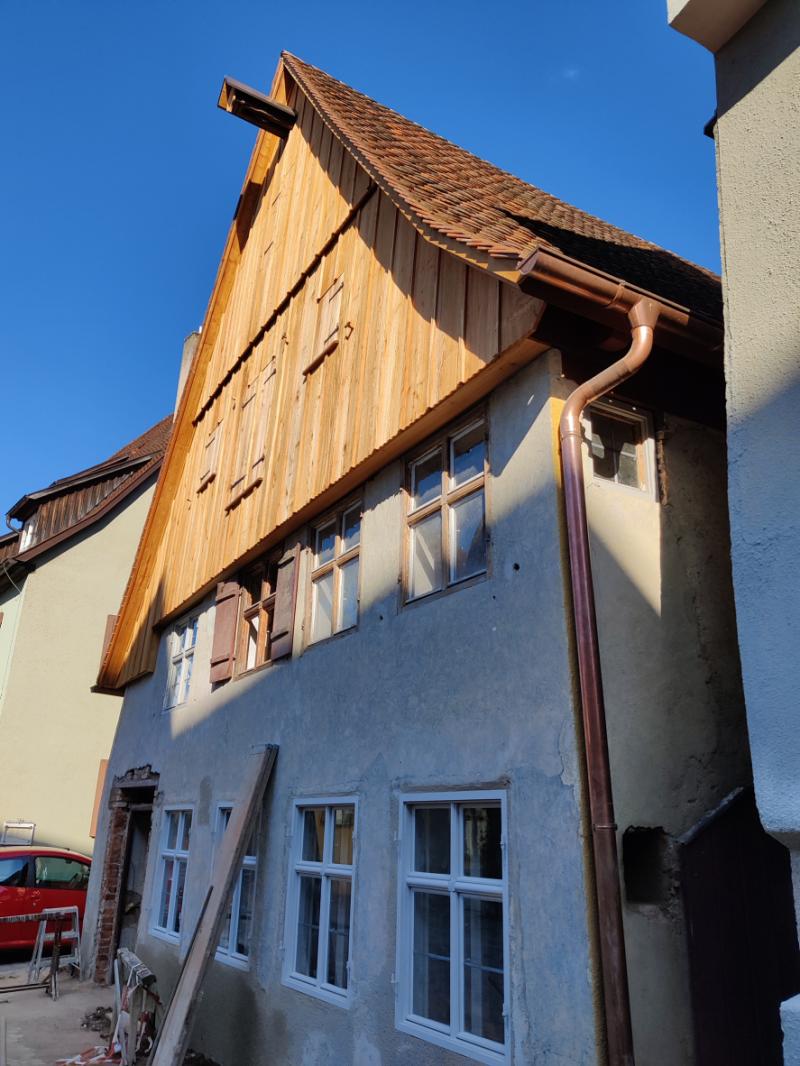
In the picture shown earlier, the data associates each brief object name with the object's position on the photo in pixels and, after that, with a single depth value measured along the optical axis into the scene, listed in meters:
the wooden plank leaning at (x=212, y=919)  6.84
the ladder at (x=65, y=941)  12.05
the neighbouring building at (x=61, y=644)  18.81
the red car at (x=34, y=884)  13.89
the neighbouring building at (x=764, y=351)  2.79
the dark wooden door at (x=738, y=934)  4.38
